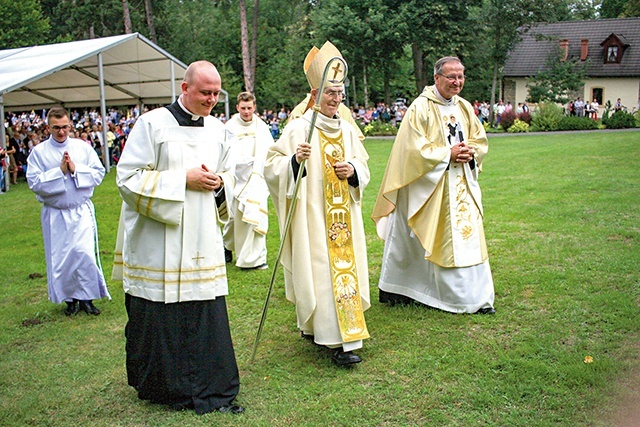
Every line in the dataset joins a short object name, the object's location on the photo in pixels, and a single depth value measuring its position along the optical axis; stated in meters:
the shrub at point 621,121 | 30.09
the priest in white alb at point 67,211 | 6.97
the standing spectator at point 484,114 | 40.03
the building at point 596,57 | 48.38
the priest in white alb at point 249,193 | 8.94
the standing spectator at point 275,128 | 33.78
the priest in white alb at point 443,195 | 6.59
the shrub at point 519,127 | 31.70
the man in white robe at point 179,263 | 4.61
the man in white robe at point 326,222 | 5.43
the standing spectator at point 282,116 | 38.33
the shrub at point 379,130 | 35.06
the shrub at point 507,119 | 32.38
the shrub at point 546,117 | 31.03
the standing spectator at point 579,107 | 39.94
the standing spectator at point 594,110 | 40.78
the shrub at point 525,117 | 32.44
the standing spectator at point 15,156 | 21.87
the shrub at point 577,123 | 30.31
